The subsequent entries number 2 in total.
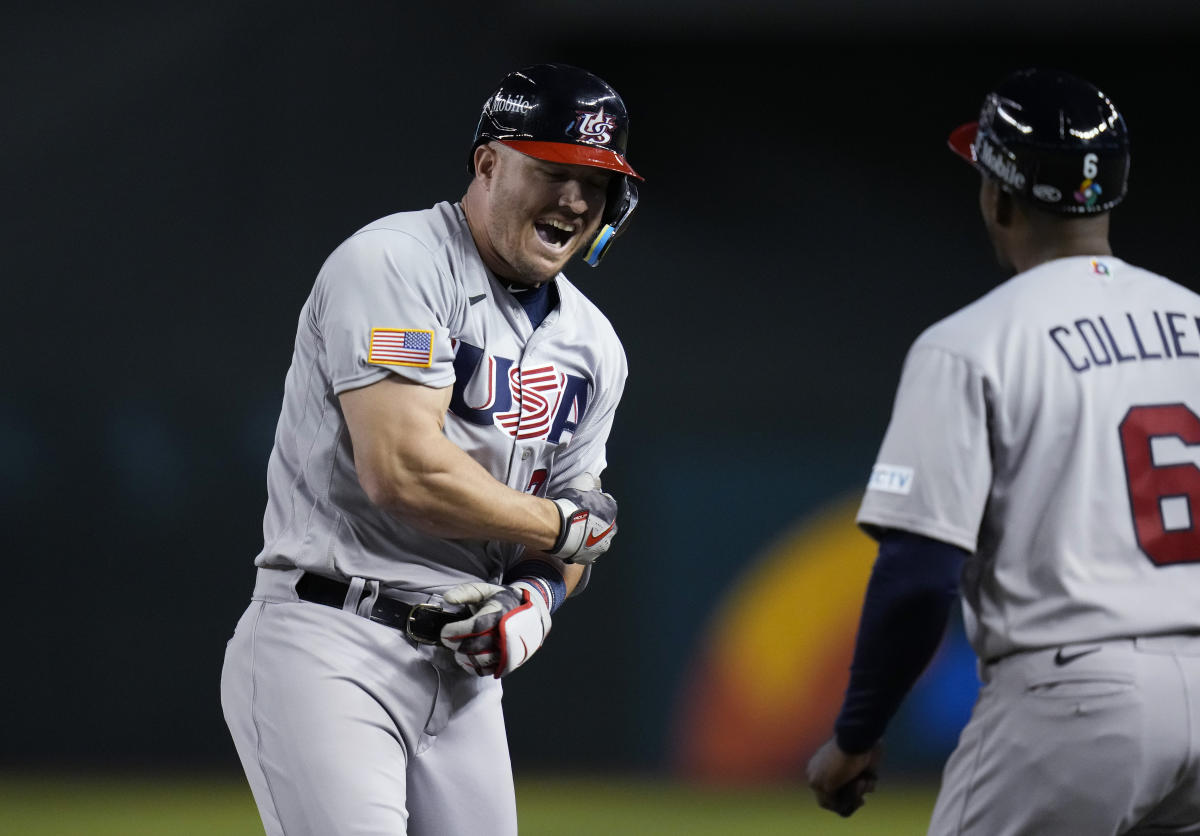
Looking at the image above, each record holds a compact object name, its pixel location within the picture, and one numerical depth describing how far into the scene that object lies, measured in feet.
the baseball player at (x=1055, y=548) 68.35
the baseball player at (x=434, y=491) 69.89
